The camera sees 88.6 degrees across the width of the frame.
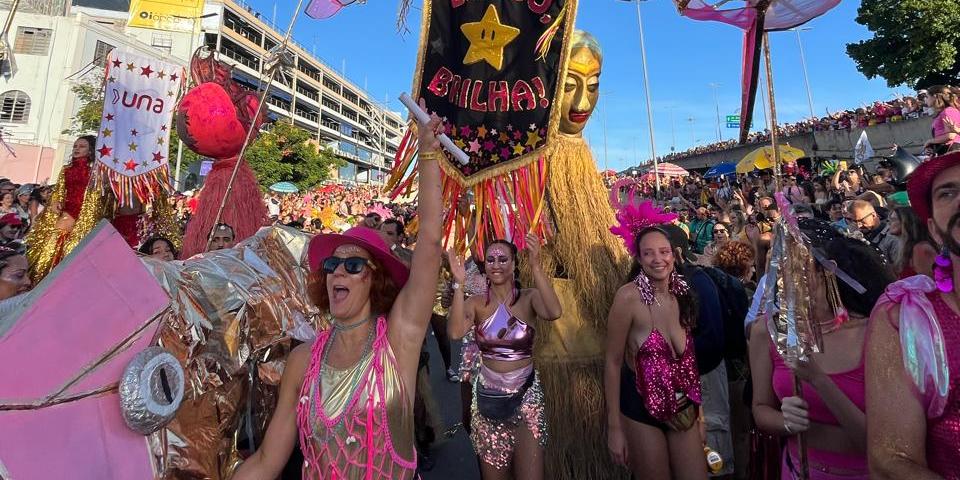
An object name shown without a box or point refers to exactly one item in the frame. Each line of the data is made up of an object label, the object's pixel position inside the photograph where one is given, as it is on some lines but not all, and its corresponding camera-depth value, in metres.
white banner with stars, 3.75
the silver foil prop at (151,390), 1.18
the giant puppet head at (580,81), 3.27
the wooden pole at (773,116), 1.69
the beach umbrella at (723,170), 20.11
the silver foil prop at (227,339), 1.49
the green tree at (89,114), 21.94
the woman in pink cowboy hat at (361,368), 1.53
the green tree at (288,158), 29.23
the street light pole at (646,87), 24.05
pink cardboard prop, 1.03
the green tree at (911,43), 16.30
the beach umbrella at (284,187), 25.94
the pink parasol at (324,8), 3.47
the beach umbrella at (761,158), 14.28
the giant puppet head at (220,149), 3.38
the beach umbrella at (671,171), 24.80
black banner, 2.87
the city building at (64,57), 24.94
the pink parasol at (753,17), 1.98
